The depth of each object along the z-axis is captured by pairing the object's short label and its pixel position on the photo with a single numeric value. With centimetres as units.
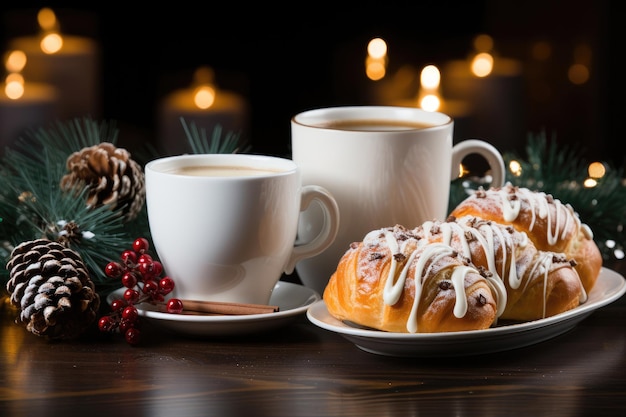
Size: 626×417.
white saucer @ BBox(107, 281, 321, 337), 91
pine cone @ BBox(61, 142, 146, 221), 105
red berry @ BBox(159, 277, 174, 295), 94
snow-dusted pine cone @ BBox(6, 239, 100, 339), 91
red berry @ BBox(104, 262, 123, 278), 94
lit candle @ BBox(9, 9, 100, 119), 270
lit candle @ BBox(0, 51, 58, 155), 209
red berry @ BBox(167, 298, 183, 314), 92
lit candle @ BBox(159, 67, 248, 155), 221
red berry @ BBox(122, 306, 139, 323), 92
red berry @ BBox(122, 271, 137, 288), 93
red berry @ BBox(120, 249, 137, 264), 95
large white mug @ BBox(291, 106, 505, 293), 98
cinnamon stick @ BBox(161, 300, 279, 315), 93
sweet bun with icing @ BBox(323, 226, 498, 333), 87
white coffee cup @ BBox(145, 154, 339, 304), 92
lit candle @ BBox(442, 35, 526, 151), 274
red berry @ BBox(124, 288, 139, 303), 93
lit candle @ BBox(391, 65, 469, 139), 224
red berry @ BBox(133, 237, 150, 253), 96
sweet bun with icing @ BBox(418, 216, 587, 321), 91
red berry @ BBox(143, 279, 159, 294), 94
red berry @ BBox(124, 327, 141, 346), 91
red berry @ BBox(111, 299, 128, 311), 92
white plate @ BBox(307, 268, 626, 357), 86
